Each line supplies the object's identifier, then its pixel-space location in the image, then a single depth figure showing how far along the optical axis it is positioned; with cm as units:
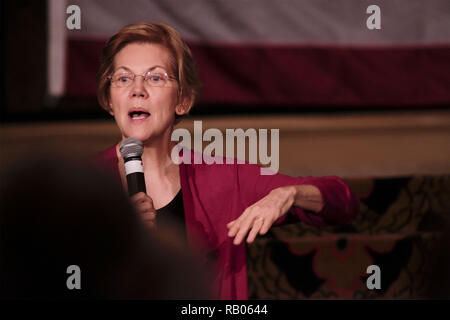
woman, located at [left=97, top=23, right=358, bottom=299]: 742
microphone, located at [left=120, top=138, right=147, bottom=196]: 728
